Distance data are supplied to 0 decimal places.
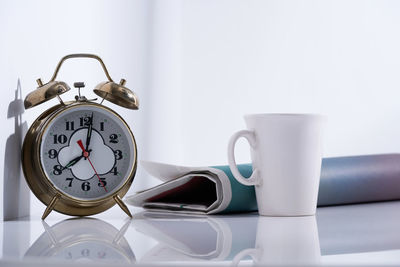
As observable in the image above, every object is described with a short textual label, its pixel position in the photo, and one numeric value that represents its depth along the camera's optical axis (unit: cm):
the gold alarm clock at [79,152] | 97
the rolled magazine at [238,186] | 100
